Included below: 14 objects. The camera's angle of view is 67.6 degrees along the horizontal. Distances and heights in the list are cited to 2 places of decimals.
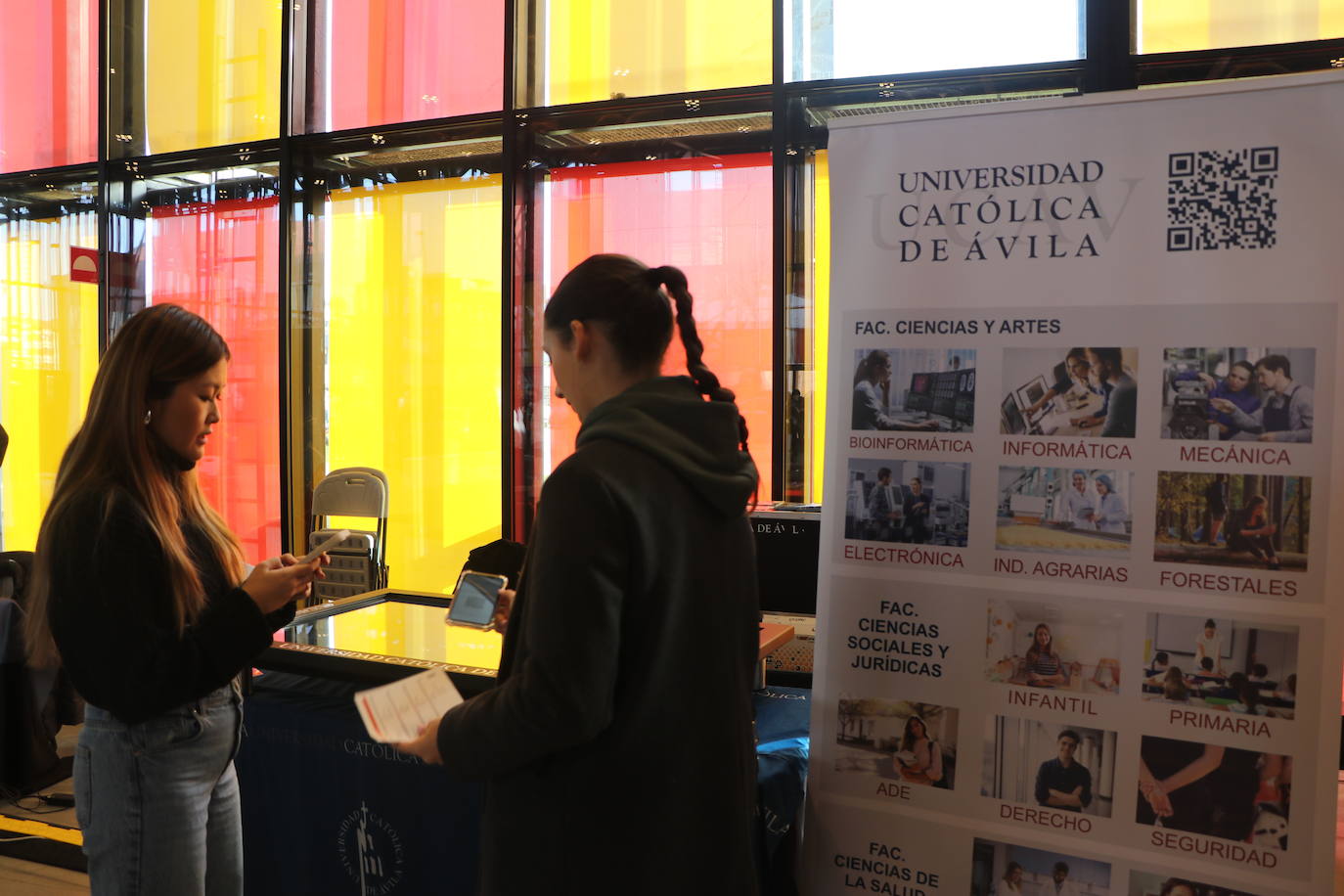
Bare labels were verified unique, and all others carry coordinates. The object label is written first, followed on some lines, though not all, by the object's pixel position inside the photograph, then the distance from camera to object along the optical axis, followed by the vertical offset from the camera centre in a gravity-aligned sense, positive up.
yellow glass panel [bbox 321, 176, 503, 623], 5.20 +0.29
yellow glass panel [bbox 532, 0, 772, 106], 4.57 +1.73
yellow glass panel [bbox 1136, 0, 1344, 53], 3.80 +1.54
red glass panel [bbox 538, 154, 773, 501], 4.67 +0.86
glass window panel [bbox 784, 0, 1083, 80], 4.09 +1.62
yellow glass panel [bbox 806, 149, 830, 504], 4.47 +0.55
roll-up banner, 1.73 -0.15
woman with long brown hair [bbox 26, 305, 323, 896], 1.56 -0.33
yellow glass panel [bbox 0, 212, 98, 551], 6.31 +0.34
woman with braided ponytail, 1.27 -0.31
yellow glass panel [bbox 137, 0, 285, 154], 5.57 +1.93
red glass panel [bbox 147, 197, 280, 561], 5.65 +0.46
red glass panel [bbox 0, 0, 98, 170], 6.12 +2.01
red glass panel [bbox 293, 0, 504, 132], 5.07 +1.84
